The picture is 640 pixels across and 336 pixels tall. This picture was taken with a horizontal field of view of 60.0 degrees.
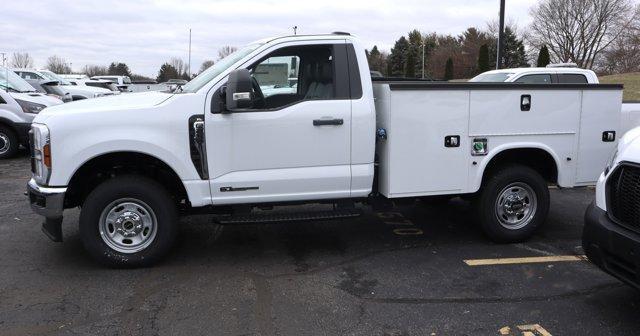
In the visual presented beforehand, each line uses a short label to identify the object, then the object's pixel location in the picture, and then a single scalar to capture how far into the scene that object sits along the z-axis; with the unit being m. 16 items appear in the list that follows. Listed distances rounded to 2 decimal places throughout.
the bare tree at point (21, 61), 90.39
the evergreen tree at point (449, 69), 60.34
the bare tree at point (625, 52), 56.31
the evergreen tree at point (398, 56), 86.26
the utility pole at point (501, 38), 16.52
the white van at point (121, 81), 27.89
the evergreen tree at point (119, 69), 89.69
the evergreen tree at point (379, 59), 85.69
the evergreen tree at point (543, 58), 38.97
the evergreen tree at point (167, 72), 73.46
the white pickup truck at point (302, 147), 4.82
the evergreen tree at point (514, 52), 63.87
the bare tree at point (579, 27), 59.21
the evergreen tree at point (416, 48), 82.44
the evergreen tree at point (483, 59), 47.44
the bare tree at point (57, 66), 90.57
